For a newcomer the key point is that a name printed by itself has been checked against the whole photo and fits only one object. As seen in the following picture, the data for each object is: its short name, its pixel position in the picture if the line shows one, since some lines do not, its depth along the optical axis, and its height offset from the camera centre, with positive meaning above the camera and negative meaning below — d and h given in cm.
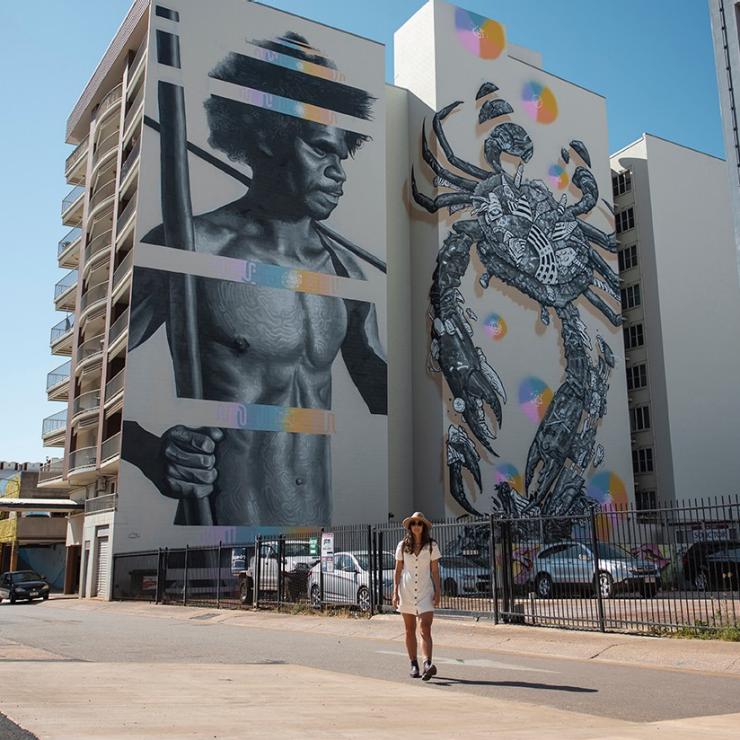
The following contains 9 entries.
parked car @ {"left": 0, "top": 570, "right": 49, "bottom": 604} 3880 -150
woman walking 986 -37
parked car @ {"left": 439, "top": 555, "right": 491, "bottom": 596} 1811 -58
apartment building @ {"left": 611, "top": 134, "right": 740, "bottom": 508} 5888 +1577
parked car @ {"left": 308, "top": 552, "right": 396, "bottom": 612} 2033 -73
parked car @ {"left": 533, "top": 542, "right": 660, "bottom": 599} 1602 -41
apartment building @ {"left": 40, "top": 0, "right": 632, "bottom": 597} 4022 +1354
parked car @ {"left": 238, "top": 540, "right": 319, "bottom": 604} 2319 -40
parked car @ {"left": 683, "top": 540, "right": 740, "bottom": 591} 1462 -30
